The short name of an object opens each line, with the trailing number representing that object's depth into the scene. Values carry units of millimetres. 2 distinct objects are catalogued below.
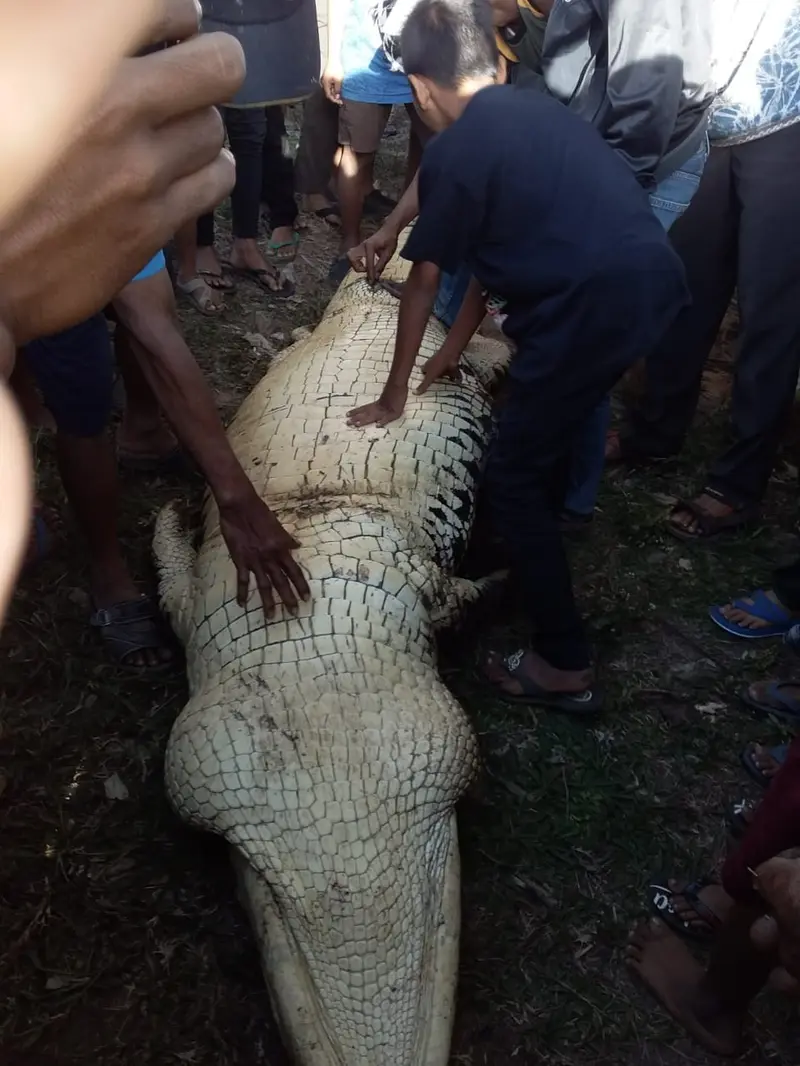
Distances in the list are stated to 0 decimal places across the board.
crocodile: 1706
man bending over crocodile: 2145
